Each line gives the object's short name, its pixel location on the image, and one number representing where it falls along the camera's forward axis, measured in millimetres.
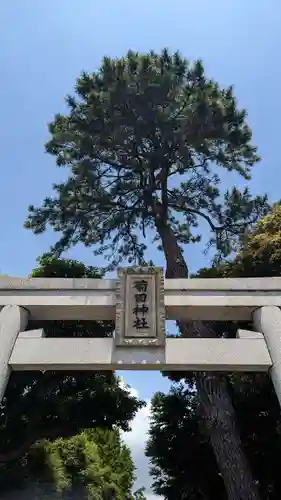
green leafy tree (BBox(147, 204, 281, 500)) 9219
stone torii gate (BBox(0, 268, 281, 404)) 5527
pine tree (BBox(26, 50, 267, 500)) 10672
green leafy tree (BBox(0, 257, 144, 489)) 9469
